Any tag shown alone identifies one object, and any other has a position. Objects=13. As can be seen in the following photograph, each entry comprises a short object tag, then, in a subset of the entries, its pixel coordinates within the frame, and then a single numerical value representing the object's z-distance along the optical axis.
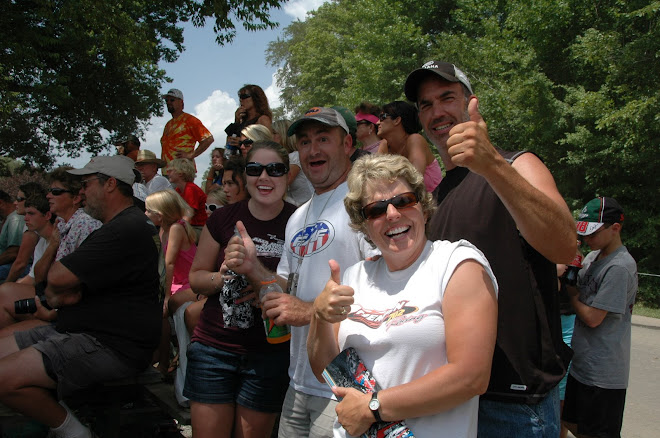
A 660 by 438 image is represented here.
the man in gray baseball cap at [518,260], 1.67
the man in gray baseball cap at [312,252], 2.39
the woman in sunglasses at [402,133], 4.21
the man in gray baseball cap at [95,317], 3.29
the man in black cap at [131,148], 7.93
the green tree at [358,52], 21.70
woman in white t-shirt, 1.59
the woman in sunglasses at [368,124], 5.19
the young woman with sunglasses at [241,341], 2.95
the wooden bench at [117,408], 3.53
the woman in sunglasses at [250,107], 5.62
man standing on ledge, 7.61
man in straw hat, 7.33
